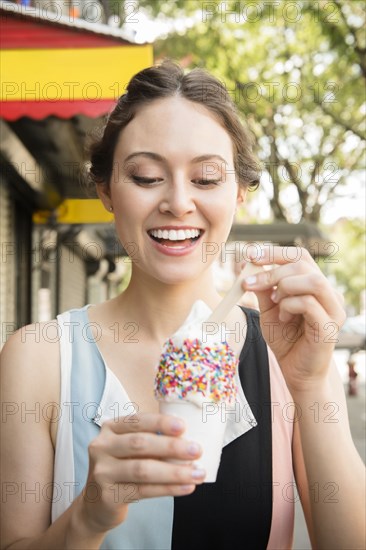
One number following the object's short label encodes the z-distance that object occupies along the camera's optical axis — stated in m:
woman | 0.91
